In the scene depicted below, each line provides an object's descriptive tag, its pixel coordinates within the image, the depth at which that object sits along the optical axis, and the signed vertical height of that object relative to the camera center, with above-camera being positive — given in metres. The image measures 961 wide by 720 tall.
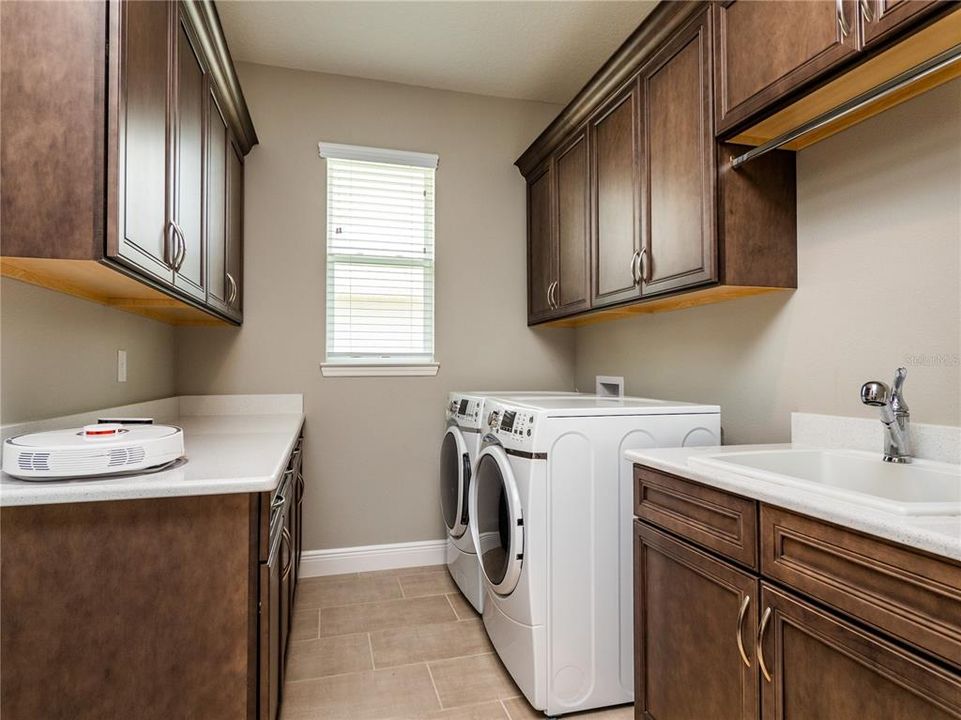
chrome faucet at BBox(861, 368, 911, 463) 1.38 -0.12
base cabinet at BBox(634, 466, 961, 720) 0.88 -0.56
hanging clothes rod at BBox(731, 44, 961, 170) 1.12 +0.66
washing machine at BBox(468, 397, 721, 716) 1.83 -0.63
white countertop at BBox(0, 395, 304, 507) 1.16 -0.25
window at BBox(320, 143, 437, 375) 3.15 +0.68
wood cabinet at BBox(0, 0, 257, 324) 1.11 +0.53
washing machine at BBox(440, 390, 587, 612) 2.53 -0.54
